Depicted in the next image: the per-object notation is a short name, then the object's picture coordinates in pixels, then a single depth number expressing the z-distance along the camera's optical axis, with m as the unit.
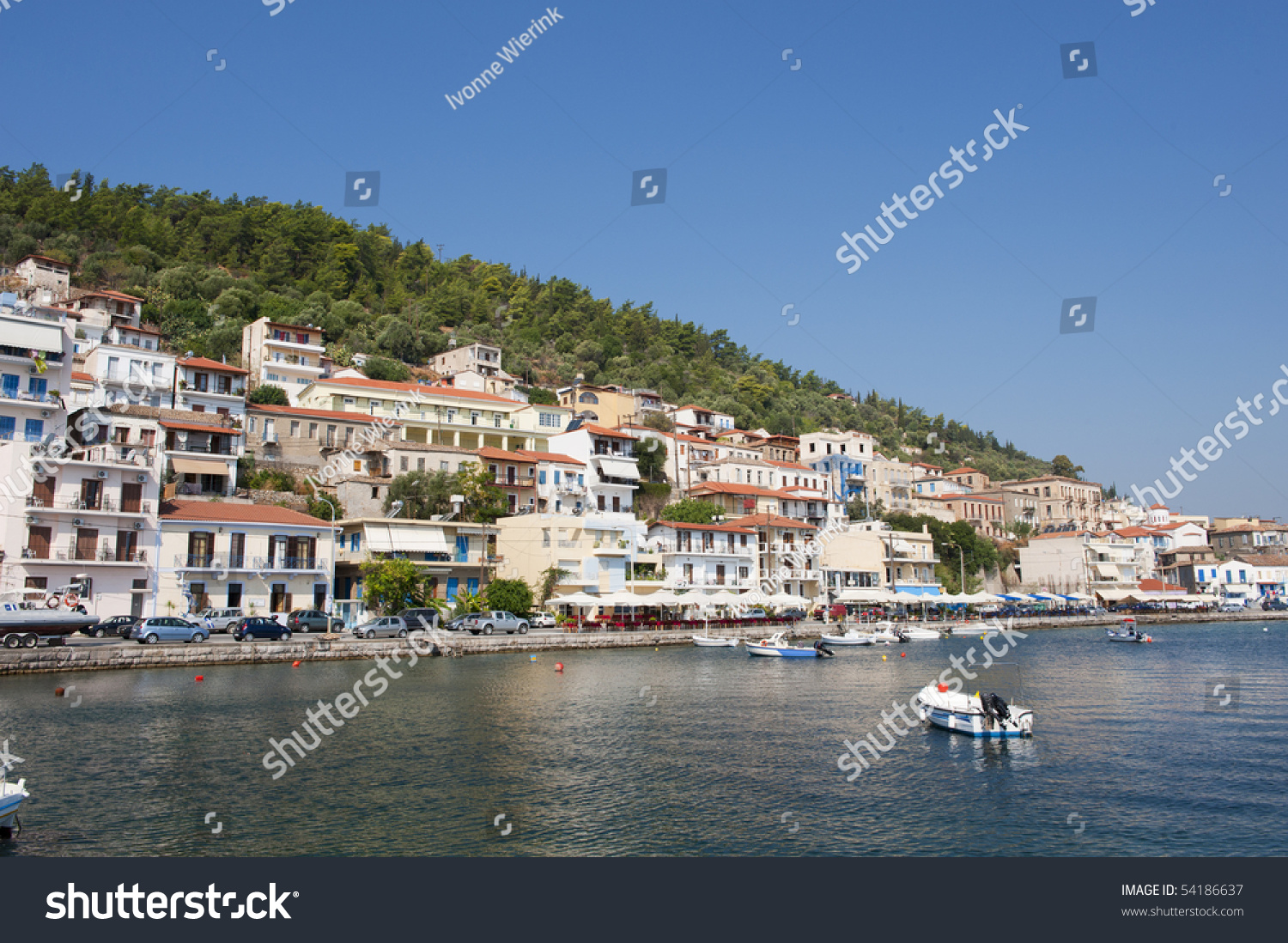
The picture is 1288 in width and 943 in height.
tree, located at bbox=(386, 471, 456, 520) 57.44
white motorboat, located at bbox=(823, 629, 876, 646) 57.34
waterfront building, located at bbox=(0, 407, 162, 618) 41.12
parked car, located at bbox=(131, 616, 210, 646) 37.94
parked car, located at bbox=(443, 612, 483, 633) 49.94
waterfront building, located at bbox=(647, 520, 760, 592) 66.56
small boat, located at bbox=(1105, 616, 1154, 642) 63.16
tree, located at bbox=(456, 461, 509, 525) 59.03
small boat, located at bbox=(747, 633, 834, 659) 48.66
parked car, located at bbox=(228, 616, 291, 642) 40.94
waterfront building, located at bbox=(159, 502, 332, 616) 45.69
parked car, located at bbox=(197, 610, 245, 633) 42.73
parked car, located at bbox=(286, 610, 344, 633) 45.28
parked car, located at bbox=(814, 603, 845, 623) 73.00
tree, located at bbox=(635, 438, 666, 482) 80.50
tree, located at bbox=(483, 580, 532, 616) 53.62
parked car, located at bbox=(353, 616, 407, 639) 44.44
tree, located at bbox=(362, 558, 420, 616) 49.62
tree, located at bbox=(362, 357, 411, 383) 83.19
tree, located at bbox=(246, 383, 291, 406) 66.69
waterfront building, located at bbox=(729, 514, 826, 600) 73.88
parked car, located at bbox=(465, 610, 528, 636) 49.69
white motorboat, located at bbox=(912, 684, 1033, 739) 23.08
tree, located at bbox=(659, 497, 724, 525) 71.75
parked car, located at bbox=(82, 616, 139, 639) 39.41
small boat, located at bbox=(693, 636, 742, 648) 56.34
